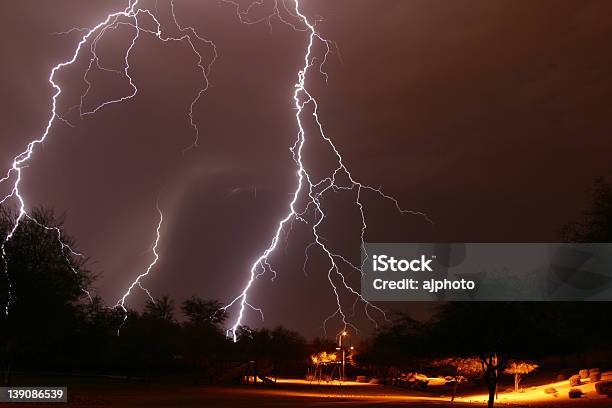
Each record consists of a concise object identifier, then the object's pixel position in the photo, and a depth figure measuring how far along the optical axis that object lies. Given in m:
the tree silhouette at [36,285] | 19.25
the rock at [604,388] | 28.89
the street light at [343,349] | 52.77
